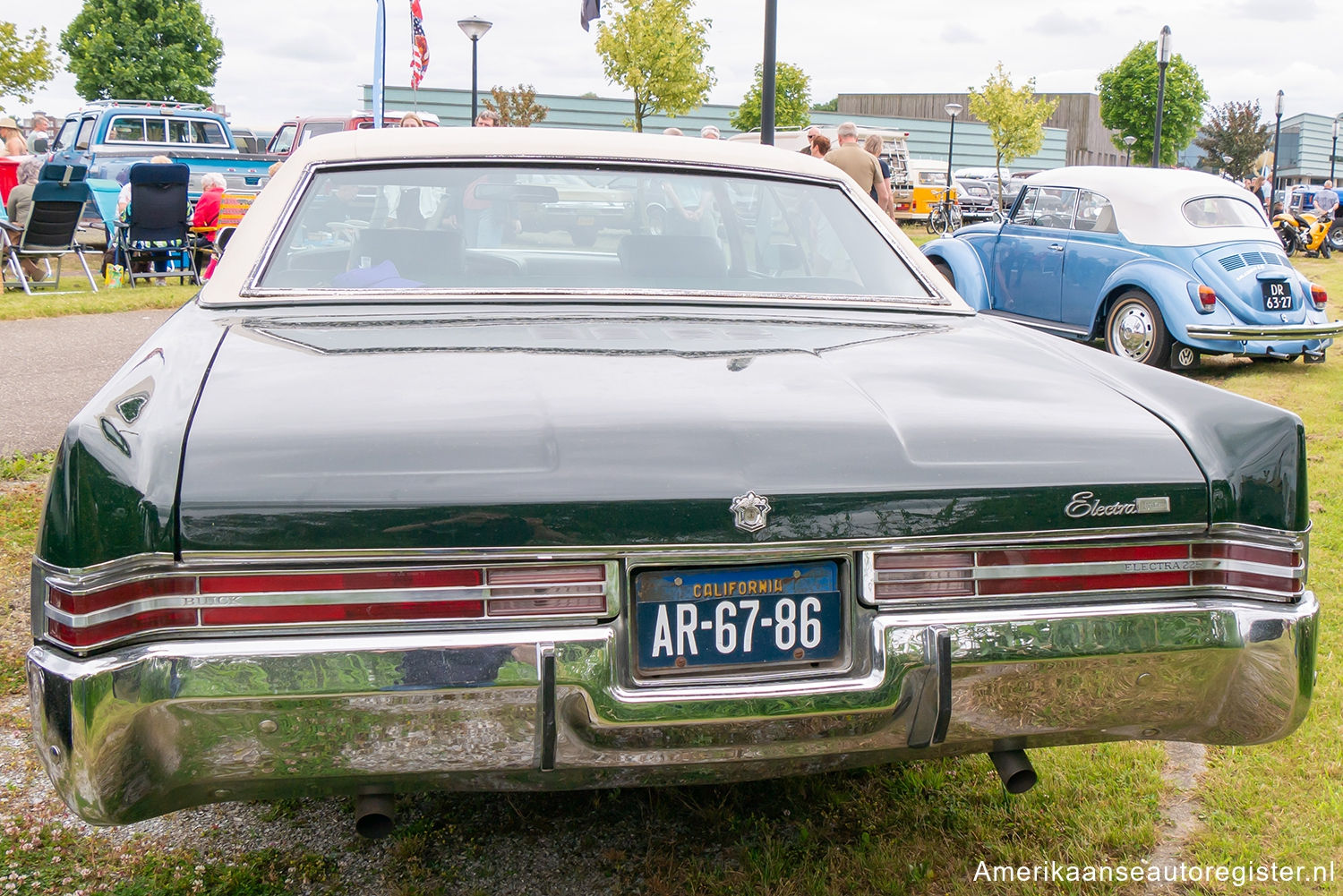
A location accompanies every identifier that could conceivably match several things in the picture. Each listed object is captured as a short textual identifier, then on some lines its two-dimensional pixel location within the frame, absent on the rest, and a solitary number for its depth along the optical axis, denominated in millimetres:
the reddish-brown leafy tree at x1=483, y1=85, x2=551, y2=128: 35938
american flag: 17922
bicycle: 30812
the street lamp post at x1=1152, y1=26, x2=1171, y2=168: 21203
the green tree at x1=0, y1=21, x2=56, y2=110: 23000
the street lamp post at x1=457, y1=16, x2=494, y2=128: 22281
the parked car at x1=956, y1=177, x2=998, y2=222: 37156
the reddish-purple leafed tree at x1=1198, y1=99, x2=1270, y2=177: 65625
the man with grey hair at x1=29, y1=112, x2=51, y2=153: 18656
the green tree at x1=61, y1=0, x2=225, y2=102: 50562
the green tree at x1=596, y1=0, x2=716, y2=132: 34500
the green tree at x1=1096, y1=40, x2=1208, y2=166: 75062
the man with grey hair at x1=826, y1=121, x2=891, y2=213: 10914
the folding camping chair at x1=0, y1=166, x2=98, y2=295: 11680
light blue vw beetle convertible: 9406
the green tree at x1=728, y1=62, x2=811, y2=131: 60000
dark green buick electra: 1711
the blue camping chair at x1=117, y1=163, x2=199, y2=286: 12594
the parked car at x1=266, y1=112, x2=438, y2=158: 19766
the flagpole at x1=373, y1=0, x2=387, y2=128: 13344
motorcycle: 23750
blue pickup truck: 16875
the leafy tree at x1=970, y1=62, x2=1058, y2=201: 55062
